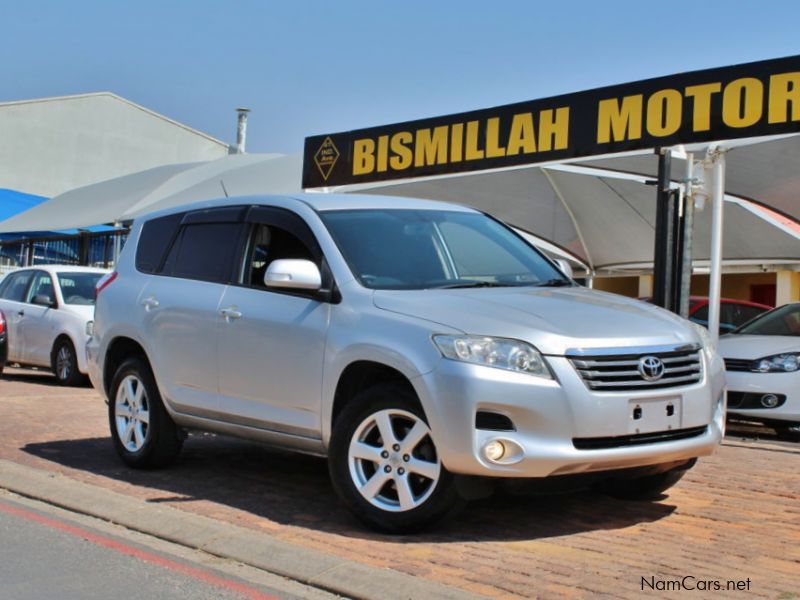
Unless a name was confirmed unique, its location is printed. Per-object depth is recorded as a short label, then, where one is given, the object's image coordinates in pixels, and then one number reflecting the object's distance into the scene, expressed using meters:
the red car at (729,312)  13.56
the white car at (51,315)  13.95
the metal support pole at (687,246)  10.81
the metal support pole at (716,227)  10.91
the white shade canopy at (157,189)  22.33
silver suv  5.01
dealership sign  10.11
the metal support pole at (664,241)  10.84
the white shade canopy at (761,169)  13.18
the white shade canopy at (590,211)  18.38
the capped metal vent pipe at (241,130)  45.09
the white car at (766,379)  9.76
